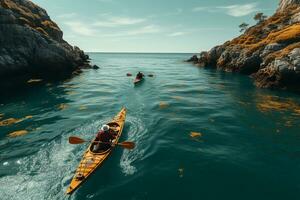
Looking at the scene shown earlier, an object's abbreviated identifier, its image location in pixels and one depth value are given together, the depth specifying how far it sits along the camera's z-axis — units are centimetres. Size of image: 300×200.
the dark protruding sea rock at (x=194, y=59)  10760
